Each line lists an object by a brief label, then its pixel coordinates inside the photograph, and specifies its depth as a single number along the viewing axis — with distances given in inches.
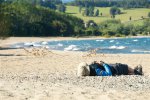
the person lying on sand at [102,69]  666.8
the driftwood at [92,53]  1436.0
